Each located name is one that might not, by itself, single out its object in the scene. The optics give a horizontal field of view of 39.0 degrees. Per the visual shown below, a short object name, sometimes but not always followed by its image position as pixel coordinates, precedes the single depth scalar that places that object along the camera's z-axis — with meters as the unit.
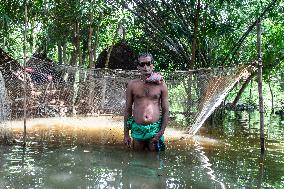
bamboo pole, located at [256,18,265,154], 5.32
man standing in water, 4.73
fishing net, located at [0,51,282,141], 6.45
